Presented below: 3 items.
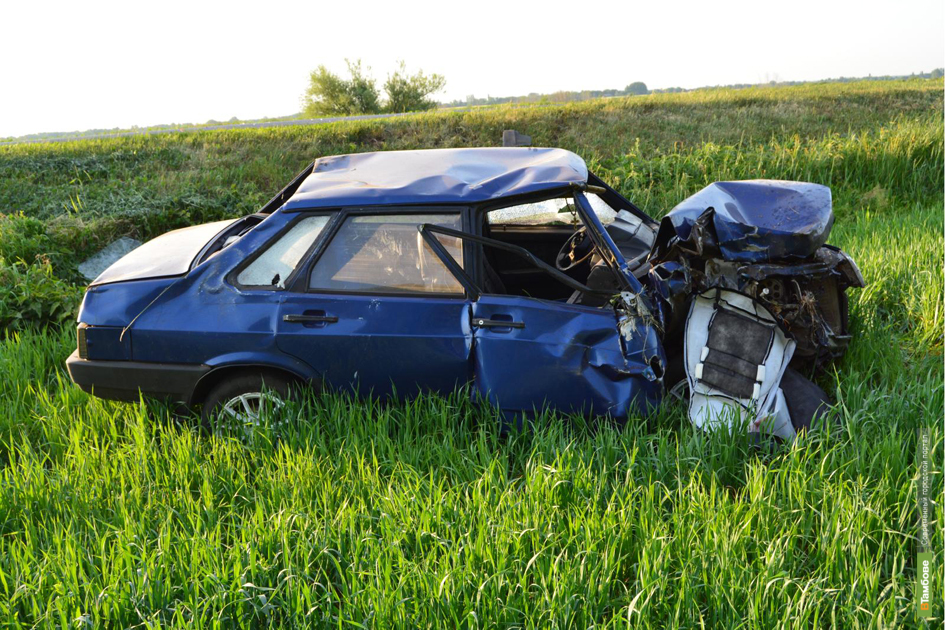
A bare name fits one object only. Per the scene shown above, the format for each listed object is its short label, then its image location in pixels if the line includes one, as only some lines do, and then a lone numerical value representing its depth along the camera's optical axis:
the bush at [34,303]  6.29
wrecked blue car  3.81
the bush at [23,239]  8.04
